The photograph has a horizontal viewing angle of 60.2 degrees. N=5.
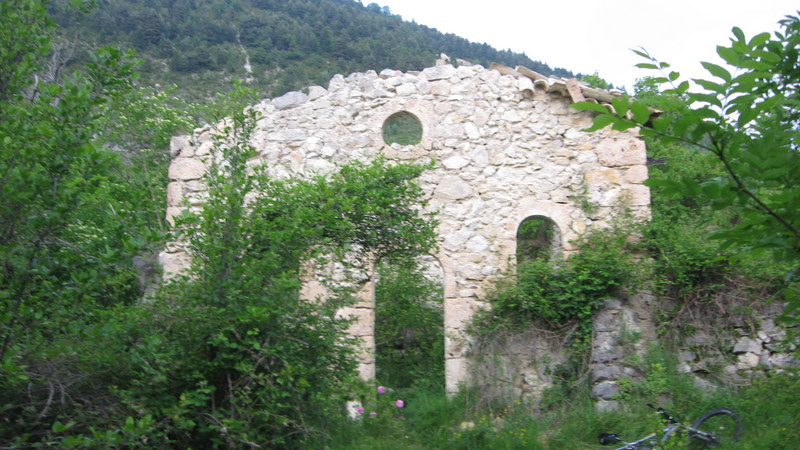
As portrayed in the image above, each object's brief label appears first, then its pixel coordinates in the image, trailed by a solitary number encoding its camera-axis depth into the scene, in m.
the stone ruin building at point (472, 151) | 8.47
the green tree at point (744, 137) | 2.16
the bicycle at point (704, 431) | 6.16
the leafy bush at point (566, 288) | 7.92
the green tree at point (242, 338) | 4.61
